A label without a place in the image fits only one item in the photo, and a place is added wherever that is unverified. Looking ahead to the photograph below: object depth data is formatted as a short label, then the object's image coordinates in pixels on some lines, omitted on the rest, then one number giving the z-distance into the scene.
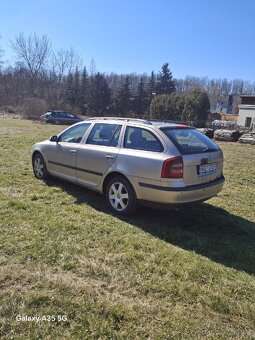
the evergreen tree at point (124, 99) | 60.59
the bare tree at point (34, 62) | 68.88
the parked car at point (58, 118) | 33.47
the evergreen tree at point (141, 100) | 61.94
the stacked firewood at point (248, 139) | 20.66
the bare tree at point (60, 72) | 73.06
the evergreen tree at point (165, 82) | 65.12
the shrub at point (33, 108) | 42.22
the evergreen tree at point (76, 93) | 63.75
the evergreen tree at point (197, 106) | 46.06
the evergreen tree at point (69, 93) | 63.97
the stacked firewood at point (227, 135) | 22.06
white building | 42.50
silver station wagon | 4.59
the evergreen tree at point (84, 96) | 62.50
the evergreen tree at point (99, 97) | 60.34
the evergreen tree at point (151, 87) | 63.79
